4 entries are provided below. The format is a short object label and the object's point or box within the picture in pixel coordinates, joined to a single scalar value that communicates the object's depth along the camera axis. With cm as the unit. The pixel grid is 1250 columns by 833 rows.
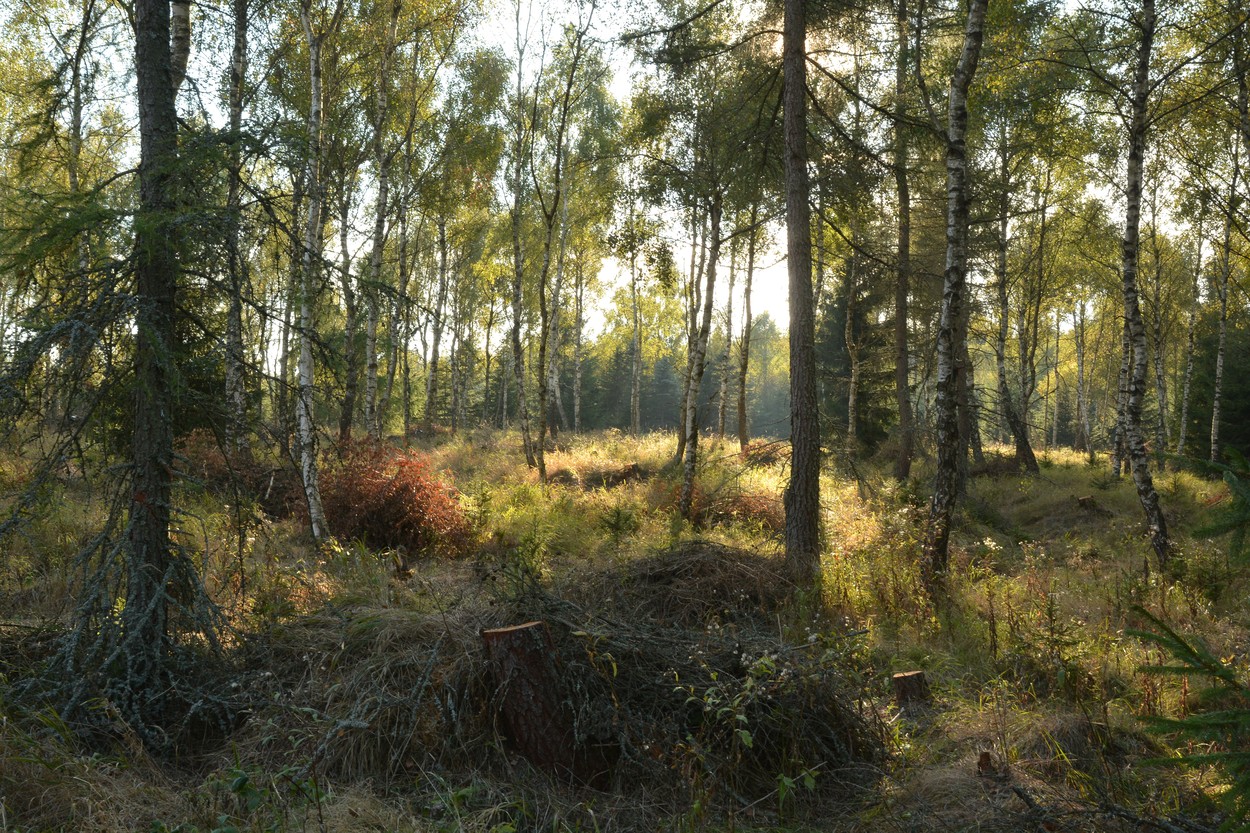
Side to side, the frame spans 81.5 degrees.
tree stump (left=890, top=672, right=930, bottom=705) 487
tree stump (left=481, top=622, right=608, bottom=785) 382
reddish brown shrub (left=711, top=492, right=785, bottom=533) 1093
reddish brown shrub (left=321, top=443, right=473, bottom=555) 950
